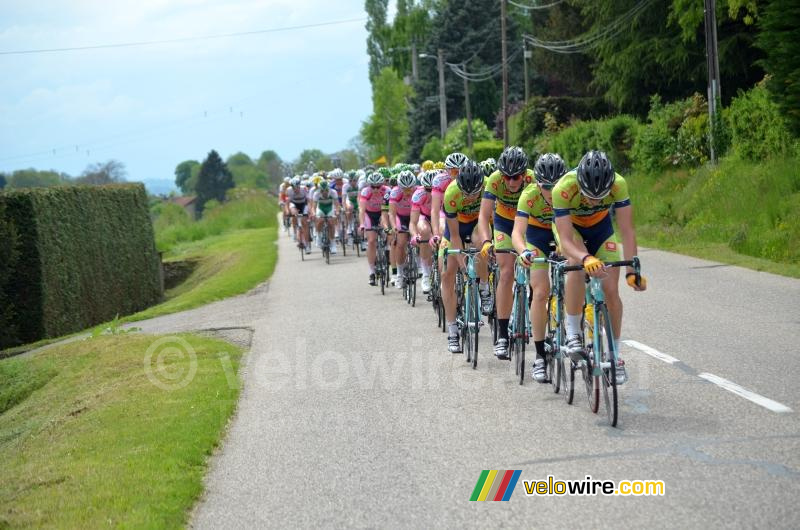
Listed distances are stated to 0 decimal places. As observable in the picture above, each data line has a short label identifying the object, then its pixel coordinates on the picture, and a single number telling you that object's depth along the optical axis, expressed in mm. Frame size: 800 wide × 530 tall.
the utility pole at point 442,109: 75650
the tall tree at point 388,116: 108188
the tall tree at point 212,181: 184875
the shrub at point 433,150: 77406
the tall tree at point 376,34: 116988
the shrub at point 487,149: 64250
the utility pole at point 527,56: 60706
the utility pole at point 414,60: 101375
